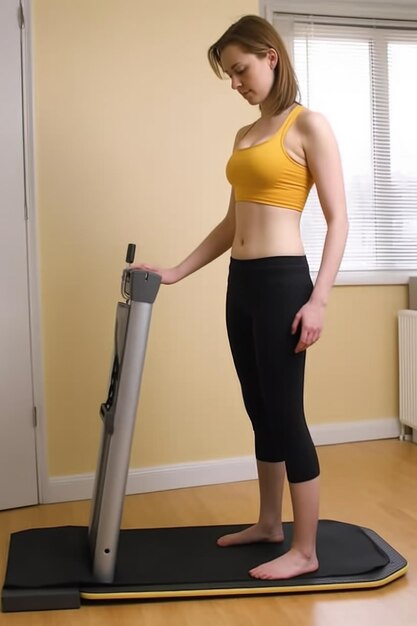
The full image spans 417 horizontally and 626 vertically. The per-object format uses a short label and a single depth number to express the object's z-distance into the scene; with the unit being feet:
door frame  8.96
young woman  6.45
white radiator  11.80
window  11.88
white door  8.89
